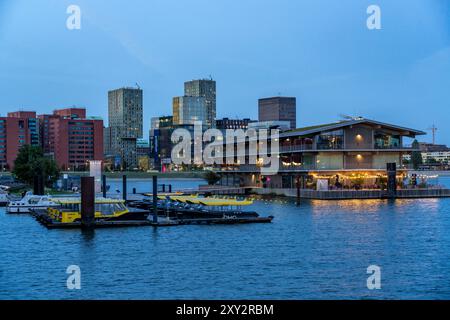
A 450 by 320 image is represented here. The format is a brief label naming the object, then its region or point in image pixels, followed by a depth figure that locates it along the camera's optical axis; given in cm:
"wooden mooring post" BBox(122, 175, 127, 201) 9623
